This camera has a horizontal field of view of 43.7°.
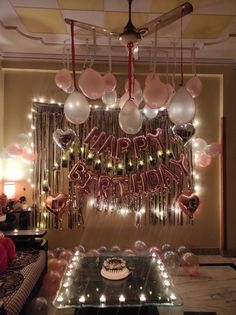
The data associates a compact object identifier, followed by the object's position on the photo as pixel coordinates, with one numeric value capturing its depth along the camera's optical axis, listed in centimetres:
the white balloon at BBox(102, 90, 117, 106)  335
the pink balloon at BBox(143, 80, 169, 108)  238
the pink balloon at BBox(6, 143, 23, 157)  384
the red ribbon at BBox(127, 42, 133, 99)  219
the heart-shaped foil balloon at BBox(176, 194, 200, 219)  387
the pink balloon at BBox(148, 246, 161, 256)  350
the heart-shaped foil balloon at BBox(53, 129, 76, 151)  360
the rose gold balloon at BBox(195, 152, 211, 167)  404
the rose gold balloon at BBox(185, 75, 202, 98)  326
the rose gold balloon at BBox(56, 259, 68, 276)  327
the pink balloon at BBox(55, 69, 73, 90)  317
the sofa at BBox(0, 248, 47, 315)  207
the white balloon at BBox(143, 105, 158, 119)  371
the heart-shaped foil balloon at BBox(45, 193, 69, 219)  381
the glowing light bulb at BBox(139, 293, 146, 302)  212
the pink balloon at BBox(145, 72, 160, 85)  243
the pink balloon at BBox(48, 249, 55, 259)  362
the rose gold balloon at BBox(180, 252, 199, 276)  348
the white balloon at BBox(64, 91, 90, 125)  238
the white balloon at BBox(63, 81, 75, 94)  327
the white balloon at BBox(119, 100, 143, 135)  221
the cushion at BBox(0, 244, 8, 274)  246
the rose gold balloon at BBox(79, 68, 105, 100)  245
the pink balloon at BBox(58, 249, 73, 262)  353
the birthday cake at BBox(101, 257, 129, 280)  247
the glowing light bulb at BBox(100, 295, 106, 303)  211
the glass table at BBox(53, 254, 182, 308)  210
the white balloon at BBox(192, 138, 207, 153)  408
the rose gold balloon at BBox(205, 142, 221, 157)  389
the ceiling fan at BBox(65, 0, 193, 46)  215
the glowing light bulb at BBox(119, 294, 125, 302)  212
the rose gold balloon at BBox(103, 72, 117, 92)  291
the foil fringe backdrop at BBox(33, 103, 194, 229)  425
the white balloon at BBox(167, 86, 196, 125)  225
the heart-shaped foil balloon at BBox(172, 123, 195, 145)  331
